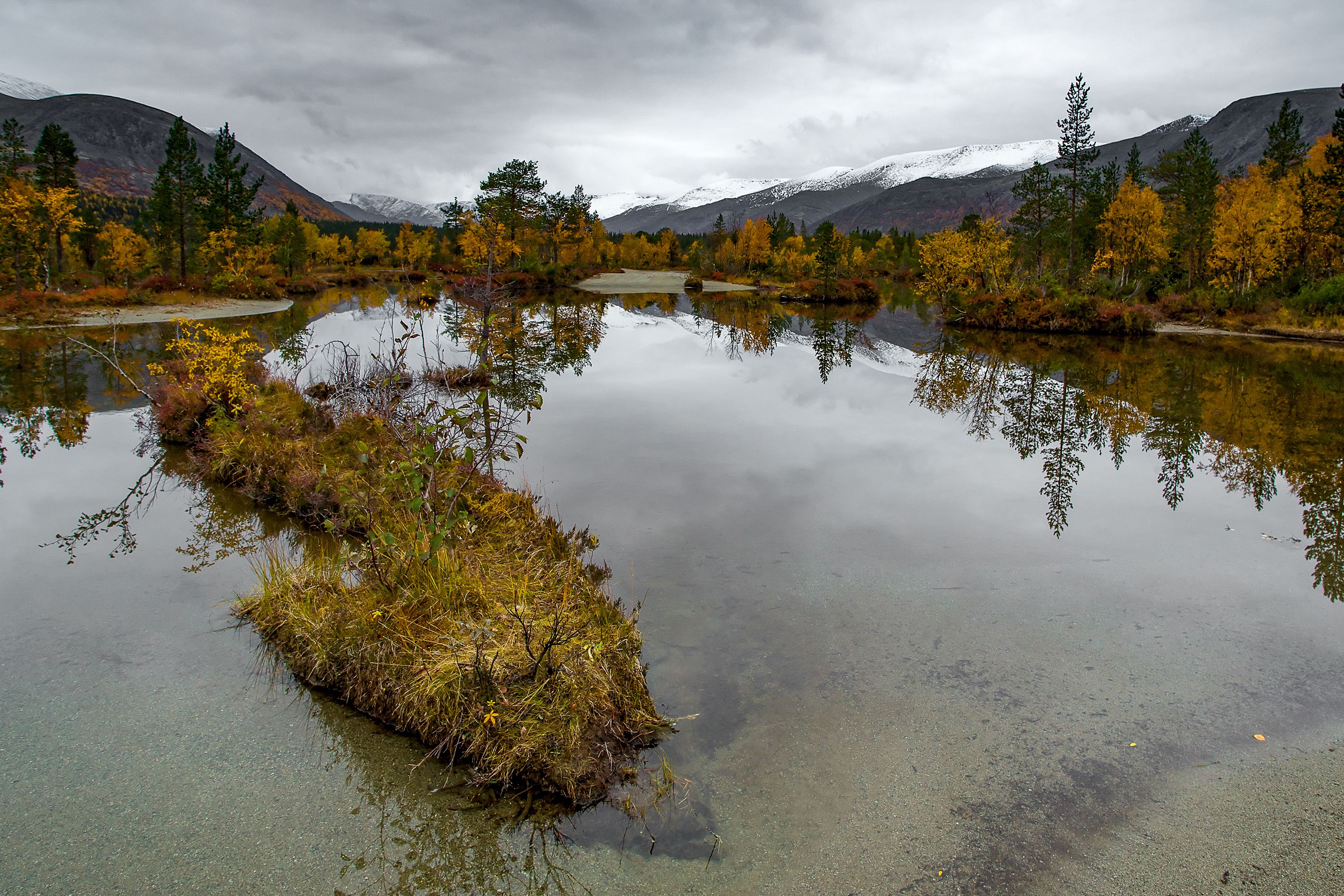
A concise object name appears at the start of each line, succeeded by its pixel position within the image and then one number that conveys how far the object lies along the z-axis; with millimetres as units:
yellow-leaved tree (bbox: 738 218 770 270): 77250
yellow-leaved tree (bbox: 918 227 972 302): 36594
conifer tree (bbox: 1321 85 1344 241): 30484
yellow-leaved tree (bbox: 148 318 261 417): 11094
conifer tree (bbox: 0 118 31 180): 43406
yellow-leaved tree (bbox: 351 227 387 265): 91812
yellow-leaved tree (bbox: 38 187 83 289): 34625
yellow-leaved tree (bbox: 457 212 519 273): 55250
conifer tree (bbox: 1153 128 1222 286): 40375
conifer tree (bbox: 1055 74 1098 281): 45375
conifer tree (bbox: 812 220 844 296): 51562
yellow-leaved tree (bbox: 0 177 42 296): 32188
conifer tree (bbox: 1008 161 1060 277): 48375
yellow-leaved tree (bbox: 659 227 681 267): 100875
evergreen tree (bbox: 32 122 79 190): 43719
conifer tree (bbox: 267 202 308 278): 60781
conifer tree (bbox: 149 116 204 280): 45188
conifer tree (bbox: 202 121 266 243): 47156
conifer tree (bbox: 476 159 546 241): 66250
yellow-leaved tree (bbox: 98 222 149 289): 42750
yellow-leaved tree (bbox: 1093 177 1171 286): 39969
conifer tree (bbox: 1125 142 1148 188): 55938
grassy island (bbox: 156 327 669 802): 4270
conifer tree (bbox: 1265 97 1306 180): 45750
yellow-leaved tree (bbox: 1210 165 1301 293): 33625
